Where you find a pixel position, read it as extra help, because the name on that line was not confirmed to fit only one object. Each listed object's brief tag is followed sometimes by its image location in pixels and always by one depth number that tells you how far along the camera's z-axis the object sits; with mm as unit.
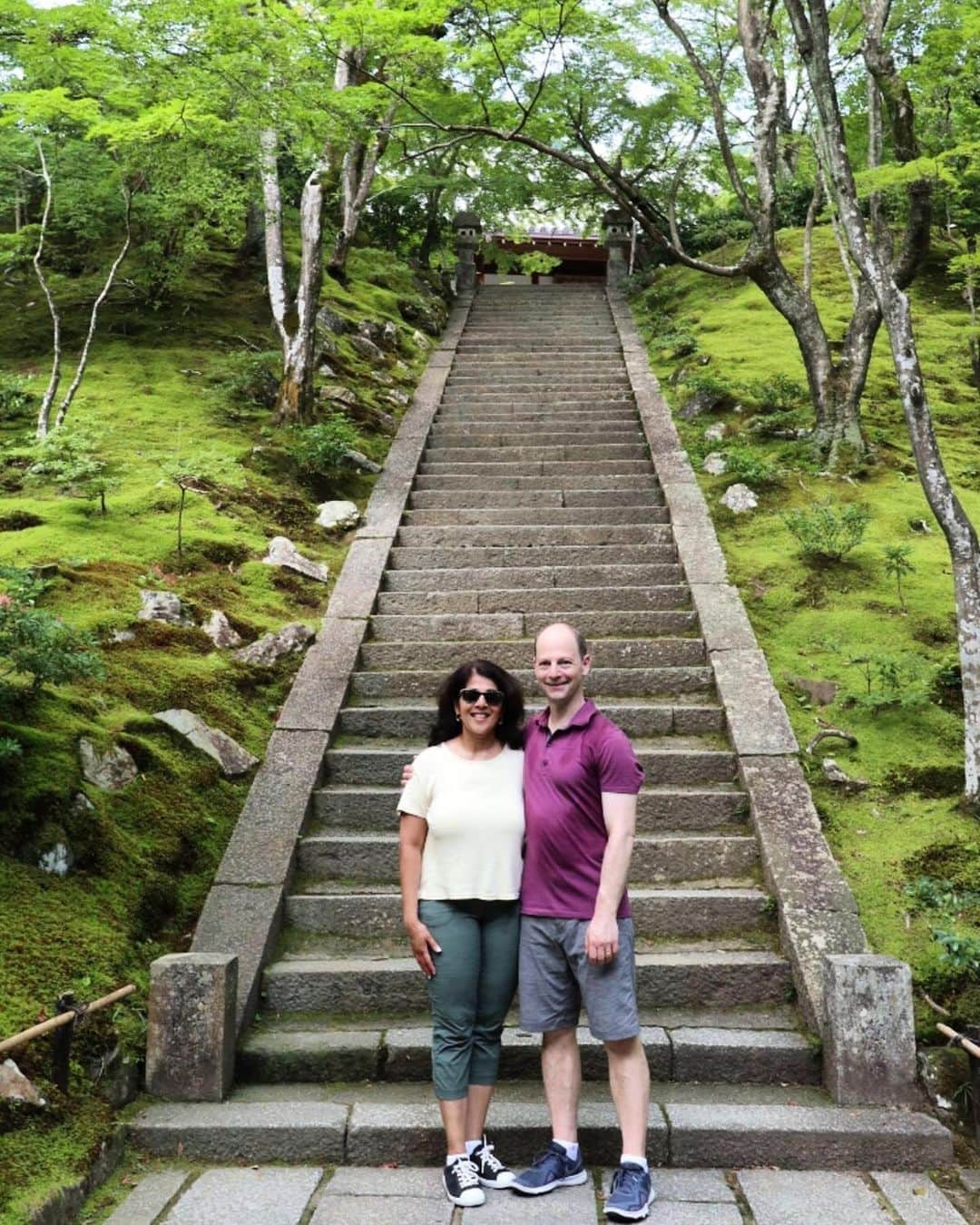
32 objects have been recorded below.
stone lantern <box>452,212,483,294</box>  18969
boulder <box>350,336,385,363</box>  13234
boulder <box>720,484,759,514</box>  9289
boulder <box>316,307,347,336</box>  13305
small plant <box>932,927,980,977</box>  4065
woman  3385
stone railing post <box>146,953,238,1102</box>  3959
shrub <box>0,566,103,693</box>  4320
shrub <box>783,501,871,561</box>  8102
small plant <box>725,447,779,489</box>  9547
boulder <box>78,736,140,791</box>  5074
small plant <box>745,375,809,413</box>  11336
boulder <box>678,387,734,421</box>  11609
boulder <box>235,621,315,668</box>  6969
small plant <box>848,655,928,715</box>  6301
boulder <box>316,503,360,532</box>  9039
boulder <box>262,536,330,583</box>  8195
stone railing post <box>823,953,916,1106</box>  3961
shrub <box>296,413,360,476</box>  9656
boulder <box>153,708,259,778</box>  5816
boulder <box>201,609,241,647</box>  6957
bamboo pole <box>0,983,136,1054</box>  3188
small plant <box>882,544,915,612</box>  7504
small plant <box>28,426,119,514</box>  7949
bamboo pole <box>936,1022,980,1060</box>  3723
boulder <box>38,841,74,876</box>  4445
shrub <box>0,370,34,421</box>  10070
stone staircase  3771
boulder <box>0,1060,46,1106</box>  3412
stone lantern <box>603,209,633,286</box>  20250
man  3320
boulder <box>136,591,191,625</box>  6902
